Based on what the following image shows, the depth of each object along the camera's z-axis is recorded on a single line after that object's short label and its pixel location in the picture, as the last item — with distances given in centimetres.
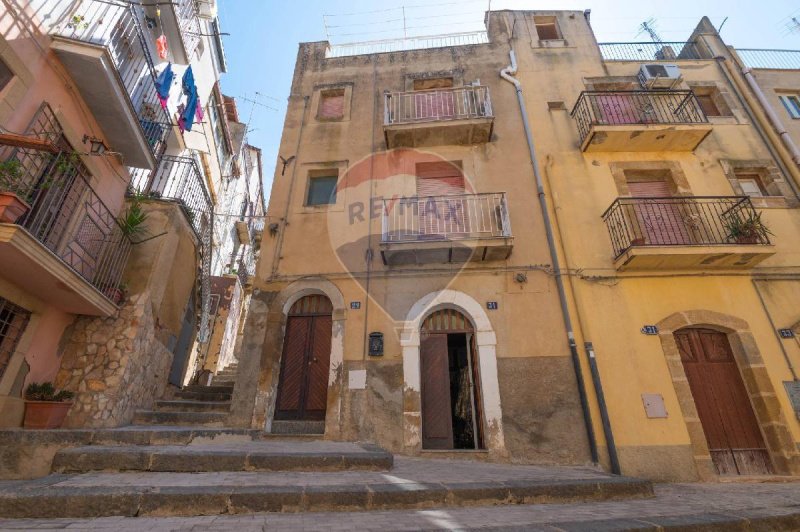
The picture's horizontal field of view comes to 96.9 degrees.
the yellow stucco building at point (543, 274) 682
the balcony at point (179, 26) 858
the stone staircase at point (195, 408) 681
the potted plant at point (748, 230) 753
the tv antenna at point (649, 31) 1248
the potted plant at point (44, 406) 555
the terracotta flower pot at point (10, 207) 430
